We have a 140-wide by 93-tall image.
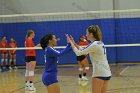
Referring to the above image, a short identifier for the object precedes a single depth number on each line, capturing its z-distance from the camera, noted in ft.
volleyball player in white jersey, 24.51
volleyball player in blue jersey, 25.38
